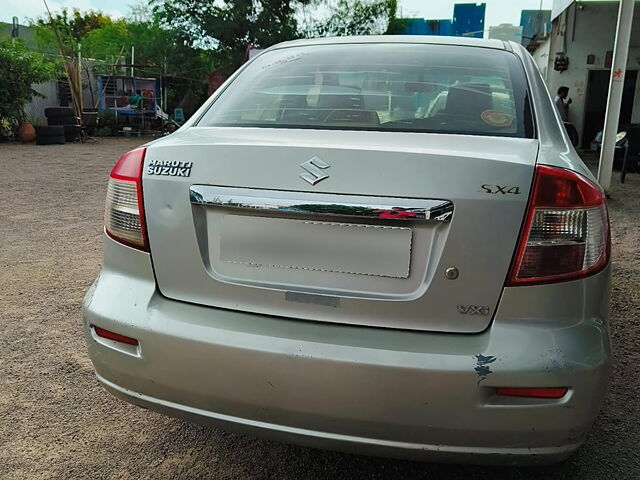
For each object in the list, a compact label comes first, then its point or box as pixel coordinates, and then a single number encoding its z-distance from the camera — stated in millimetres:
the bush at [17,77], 14961
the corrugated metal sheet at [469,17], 26766
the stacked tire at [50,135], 15124
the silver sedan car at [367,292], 1510
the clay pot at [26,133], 15492
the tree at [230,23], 27828
